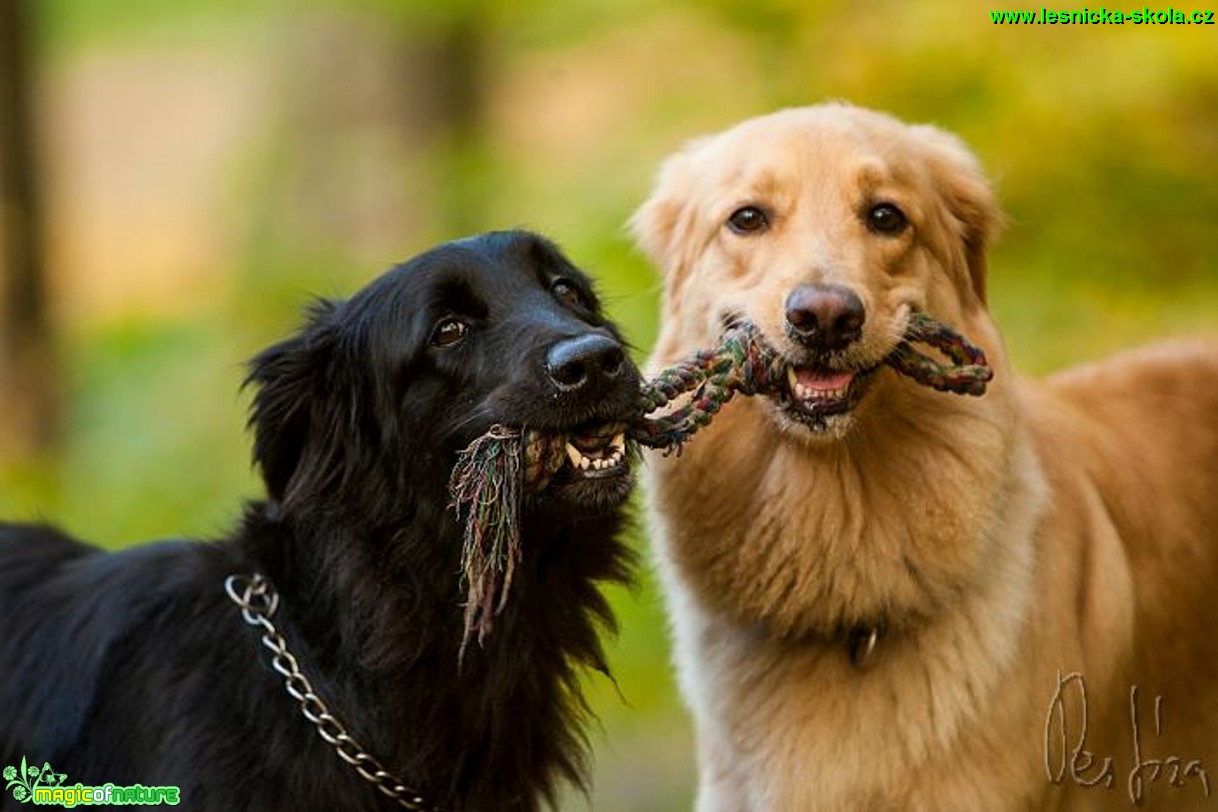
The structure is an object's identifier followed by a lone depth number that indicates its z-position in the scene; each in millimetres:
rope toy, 7434
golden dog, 8547
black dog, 7727
